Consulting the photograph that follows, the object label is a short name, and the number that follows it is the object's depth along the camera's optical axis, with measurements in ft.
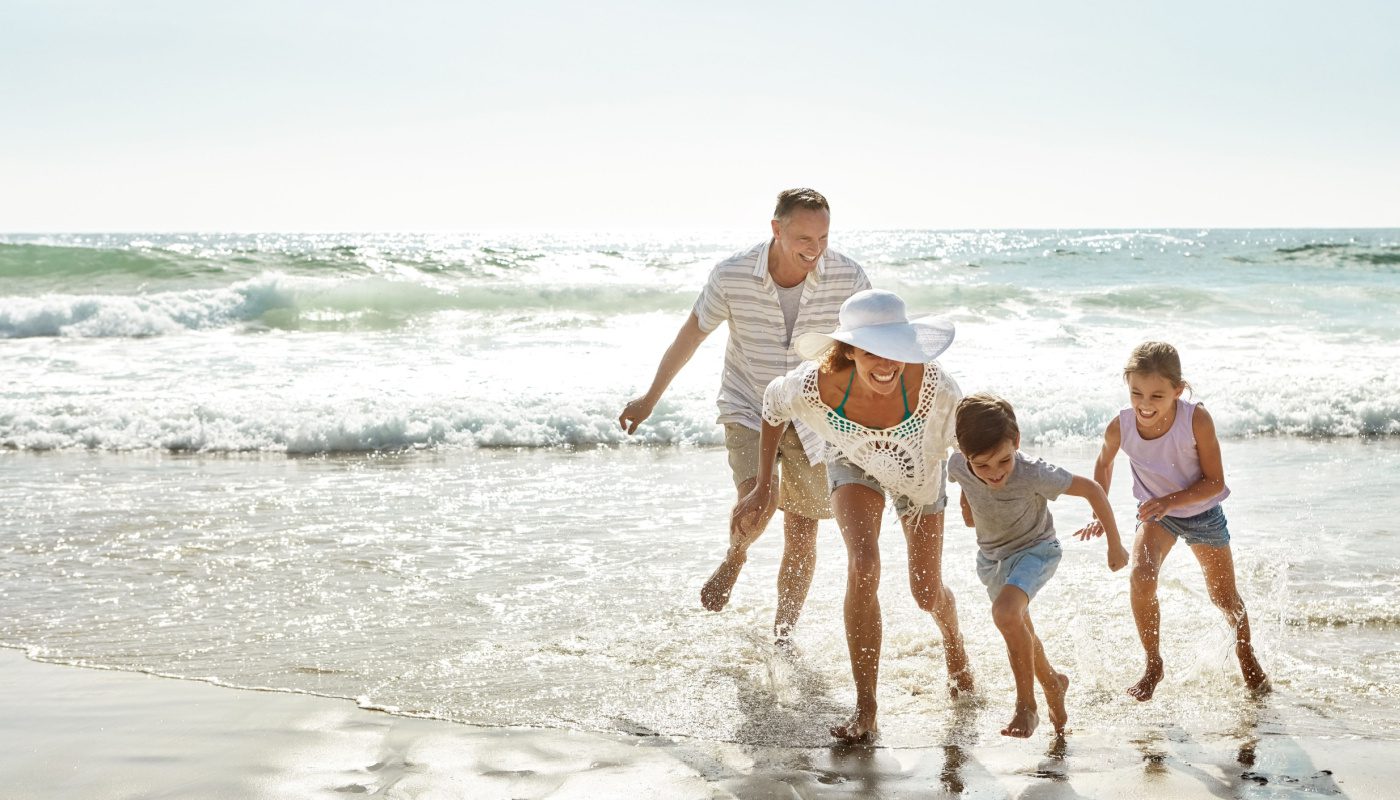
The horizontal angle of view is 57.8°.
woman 12.77
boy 12.56
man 15.67
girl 13.98
